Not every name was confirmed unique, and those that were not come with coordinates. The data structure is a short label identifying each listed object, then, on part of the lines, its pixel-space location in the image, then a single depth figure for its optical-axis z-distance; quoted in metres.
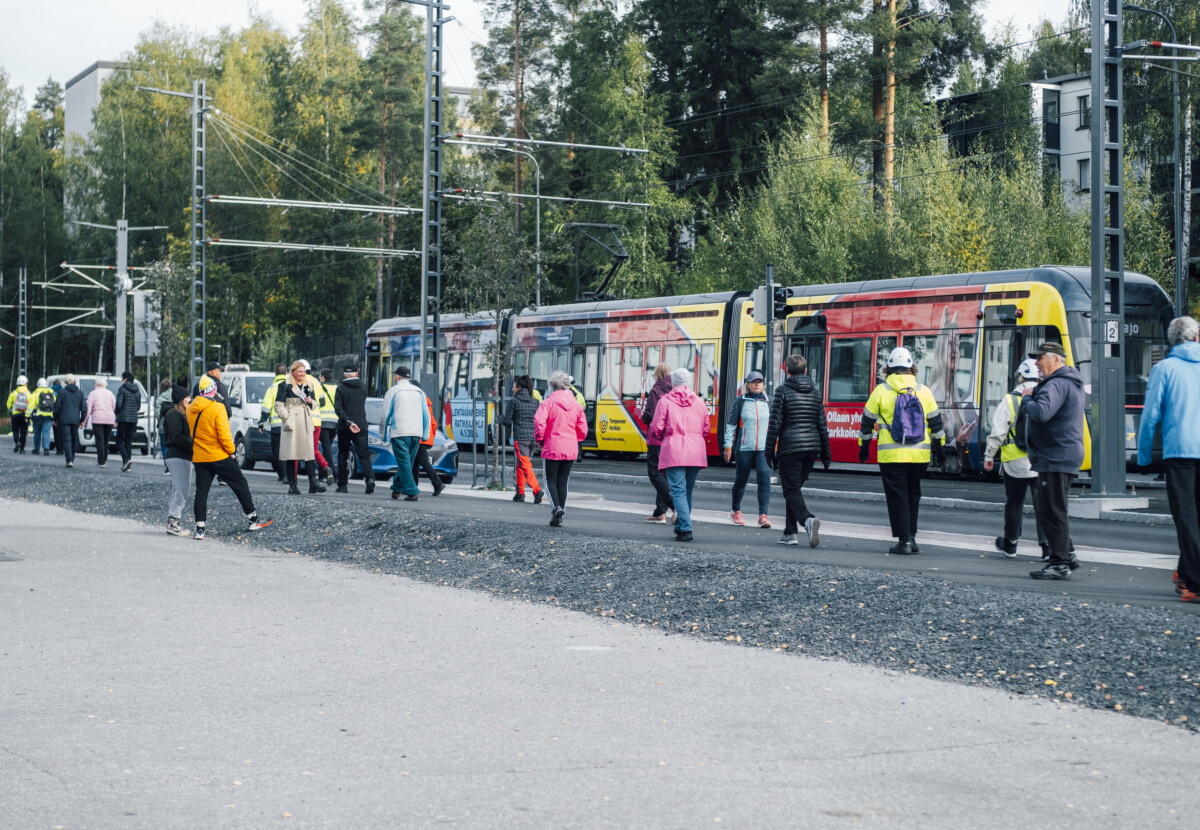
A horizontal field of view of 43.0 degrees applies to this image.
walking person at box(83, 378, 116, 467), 28.97
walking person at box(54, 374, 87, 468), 29.11
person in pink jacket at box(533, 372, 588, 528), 16.09
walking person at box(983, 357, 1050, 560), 12.67
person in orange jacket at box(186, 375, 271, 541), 15.50
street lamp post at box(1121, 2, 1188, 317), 40.31
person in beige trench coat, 20.36
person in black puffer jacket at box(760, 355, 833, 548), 13.84
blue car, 22.88
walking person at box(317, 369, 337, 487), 21.77
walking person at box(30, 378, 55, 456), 34.03
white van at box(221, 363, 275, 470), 28.28
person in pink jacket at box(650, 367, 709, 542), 14.24
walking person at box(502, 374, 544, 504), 20.17
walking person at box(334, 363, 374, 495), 20.58
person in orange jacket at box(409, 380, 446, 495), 20.12
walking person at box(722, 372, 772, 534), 16.09
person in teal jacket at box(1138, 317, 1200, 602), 9.88
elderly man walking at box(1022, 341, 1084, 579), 10.99
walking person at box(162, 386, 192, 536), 15.94
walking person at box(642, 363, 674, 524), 16.39
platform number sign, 18.70
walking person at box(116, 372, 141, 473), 28.11
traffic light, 23.08
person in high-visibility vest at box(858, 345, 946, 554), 12.65
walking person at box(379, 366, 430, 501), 19.64
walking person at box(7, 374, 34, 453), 38.09
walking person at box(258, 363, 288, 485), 21.05
